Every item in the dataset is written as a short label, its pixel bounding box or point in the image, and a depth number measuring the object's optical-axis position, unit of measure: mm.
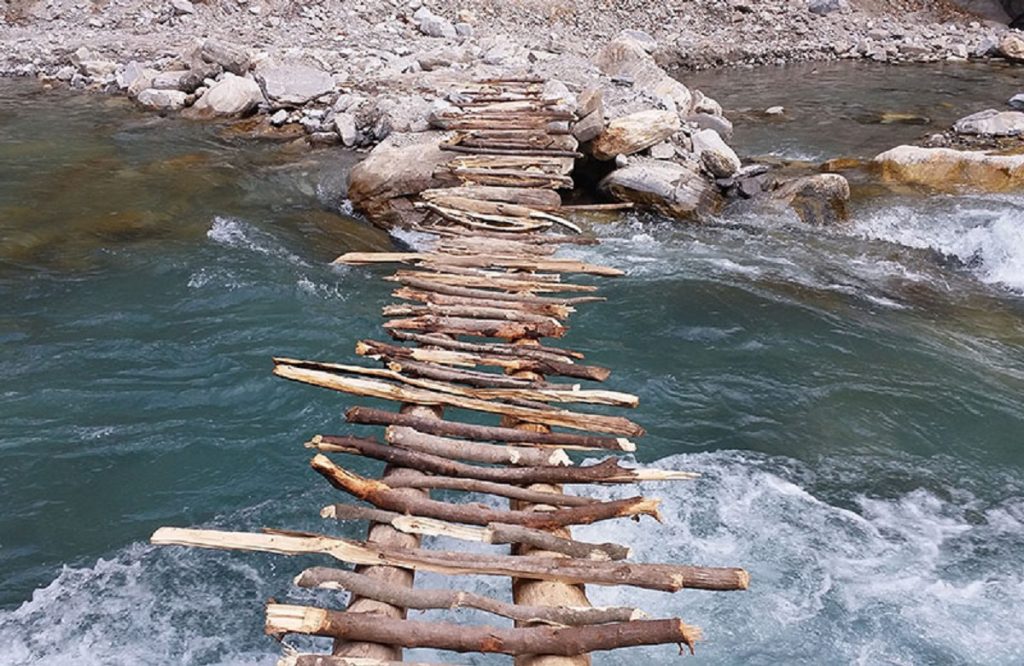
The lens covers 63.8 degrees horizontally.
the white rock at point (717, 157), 9727
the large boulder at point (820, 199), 8992
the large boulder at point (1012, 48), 21000
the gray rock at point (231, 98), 12555
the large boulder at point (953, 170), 9734
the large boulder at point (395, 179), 8539
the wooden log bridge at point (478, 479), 2842
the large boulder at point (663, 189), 8875
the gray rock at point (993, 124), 12664
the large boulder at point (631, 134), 9250
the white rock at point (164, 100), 13188
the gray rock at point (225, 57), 13562
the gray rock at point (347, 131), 10844
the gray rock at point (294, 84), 12219
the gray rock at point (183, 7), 18125
